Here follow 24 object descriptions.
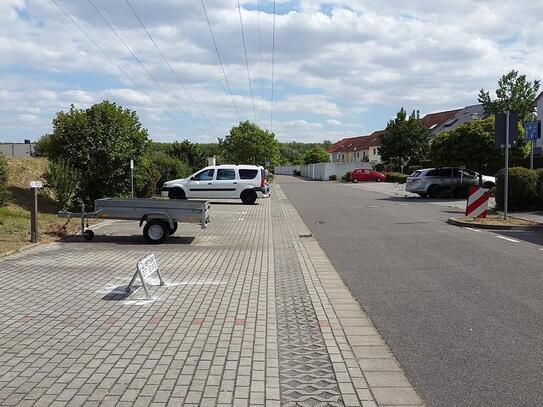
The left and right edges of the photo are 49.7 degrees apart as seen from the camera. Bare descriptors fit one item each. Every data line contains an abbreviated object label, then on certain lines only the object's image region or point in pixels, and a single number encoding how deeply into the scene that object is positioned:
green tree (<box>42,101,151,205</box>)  18.92
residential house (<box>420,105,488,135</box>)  80.88
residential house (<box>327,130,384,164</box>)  105.56
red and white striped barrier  17.53
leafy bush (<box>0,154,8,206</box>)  15.75
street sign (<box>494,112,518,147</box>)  17.34
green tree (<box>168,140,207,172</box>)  43.39
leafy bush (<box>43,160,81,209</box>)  16.88
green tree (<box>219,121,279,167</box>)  73.25
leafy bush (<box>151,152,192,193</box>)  33.28
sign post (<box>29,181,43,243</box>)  12.38
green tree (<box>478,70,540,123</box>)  66.75
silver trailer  13.06
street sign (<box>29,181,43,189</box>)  12.38
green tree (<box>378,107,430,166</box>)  67.12
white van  27.62
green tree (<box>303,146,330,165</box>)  120.75
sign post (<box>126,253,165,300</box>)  7.43
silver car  31.61
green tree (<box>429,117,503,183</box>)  30.47
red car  65.25
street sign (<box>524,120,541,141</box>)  23.12
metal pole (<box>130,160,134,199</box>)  19.27
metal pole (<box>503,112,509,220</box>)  17.19
